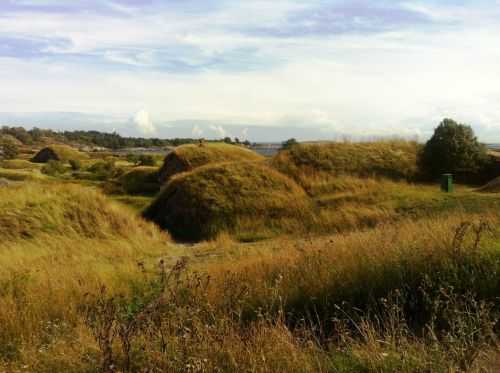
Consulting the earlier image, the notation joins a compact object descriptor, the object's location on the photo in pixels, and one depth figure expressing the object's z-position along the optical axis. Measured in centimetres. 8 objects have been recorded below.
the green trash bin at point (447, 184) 1986
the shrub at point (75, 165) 6530
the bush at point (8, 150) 8854
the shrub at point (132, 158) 7225
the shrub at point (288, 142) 3556
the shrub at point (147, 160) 5339
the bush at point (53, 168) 5688
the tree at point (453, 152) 2336
